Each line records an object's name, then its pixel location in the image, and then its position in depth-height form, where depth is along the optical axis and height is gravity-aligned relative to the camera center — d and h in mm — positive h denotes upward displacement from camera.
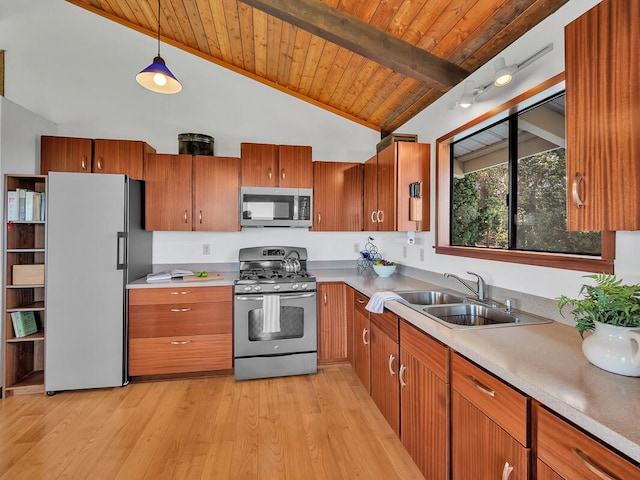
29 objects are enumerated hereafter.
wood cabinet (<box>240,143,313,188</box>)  3154 +779
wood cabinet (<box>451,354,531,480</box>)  990 -671
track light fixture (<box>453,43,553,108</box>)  1633 +970
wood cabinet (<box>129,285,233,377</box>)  2736 -802
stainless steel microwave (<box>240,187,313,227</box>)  3139 +352
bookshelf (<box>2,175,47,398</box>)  2555 -465
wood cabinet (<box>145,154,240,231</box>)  3047 +480
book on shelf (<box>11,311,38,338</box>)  2590 -711
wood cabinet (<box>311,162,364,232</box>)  3396 +500
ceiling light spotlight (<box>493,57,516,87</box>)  1729 +952
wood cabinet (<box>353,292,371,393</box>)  2447 -822
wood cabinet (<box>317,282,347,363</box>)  3043 -801
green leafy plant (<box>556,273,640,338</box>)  935 -197
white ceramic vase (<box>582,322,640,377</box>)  928 -330
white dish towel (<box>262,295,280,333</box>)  2811 -647
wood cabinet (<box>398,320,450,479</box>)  1421 -814
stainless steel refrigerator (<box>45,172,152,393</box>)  2539 -345
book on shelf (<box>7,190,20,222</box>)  2549 +277
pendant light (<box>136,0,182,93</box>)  2179 +1166
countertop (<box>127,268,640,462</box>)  747 -421
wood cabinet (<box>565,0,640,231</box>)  935 +412
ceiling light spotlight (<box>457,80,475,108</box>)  2068 +982
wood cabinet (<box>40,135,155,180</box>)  2850 +792
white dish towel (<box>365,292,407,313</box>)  2041 -384
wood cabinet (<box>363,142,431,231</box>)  2693 +502
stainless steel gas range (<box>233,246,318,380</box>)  2816 -784
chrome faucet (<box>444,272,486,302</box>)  2018 -295
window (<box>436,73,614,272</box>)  1686 +340
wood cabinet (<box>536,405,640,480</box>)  726 -547
